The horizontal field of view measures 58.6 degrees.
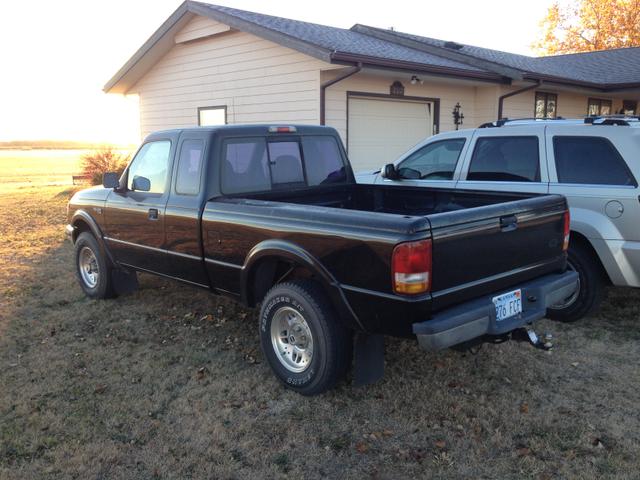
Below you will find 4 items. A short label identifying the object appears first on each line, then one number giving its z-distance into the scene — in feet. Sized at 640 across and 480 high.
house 34.99
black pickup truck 11.05
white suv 16.57
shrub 56.39
